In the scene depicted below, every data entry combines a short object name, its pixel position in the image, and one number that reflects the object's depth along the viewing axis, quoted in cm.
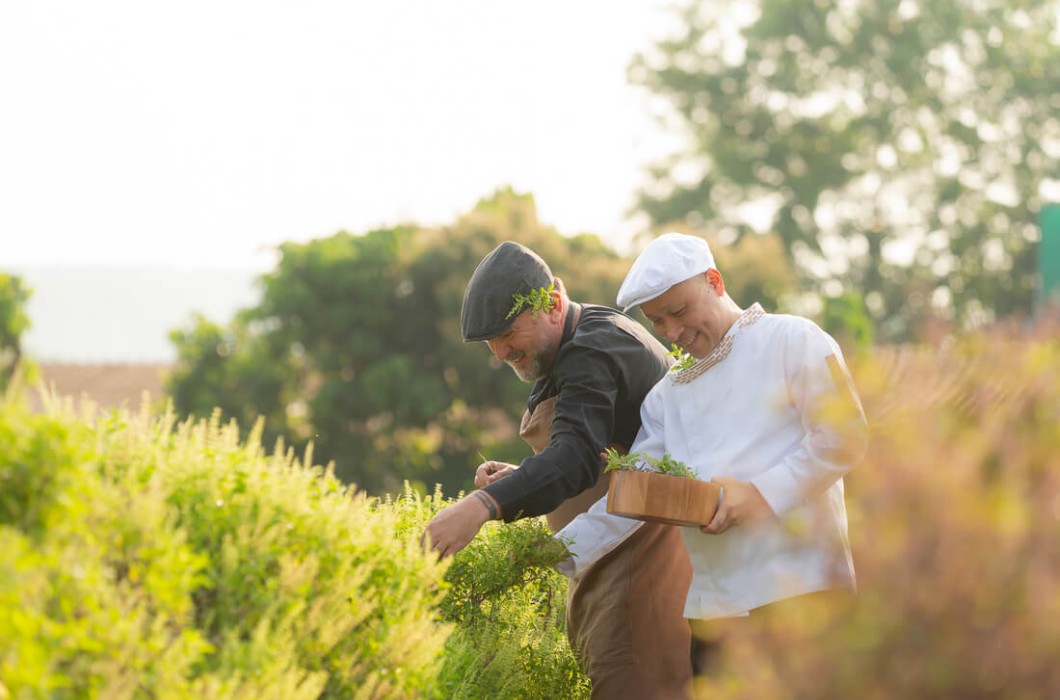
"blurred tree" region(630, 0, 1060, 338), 4159
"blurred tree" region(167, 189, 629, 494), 3297
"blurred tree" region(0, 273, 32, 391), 3988
